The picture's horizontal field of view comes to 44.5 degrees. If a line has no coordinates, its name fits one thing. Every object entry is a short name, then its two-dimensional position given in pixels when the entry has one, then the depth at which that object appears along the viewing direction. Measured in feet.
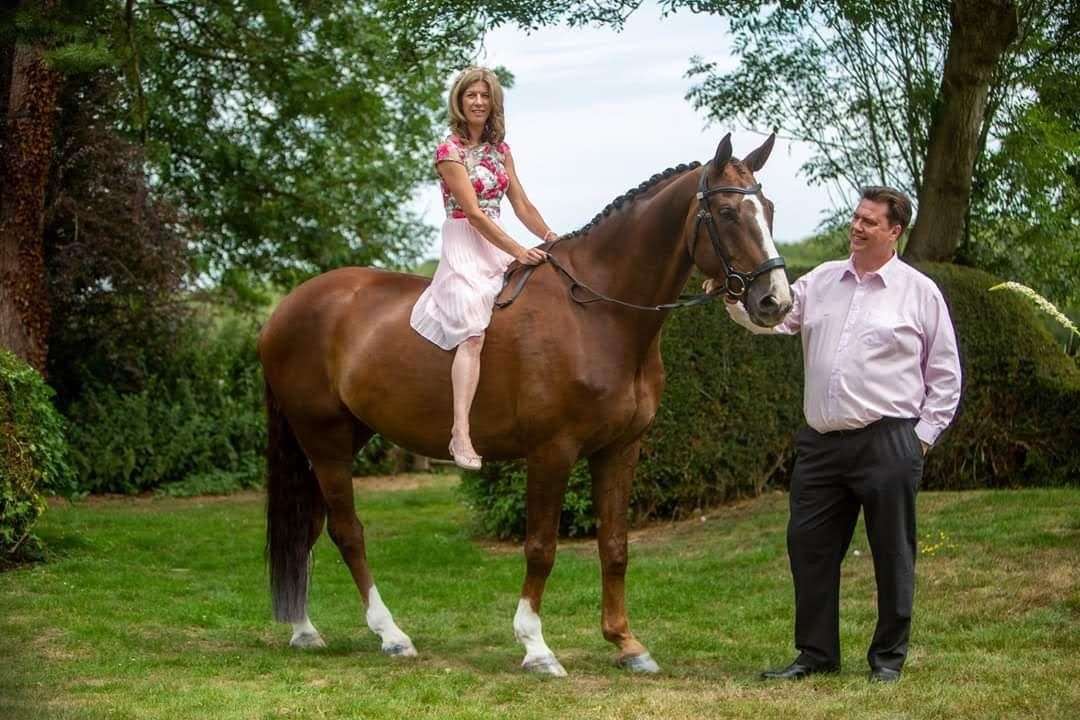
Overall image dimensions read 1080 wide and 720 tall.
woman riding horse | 20.75
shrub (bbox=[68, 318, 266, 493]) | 52.95
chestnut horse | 19.07
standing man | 18.34
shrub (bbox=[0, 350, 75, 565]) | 30.68
